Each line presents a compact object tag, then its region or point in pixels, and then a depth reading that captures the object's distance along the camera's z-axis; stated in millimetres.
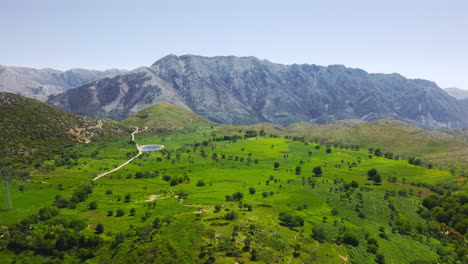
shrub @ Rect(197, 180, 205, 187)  195550
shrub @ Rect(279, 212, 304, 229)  141375
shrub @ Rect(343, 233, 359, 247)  135000
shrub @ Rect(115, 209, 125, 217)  148125
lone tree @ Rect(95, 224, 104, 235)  132325
